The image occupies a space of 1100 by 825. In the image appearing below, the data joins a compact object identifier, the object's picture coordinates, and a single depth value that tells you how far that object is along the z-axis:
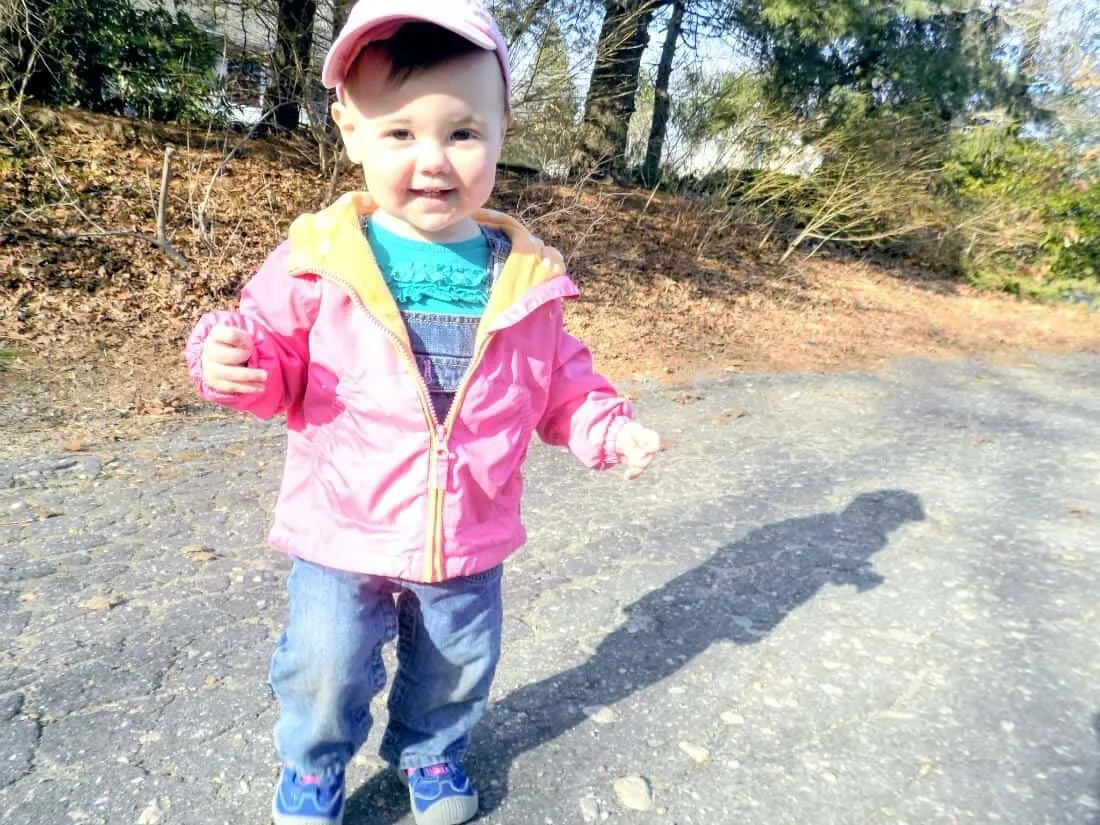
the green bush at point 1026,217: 12.78
